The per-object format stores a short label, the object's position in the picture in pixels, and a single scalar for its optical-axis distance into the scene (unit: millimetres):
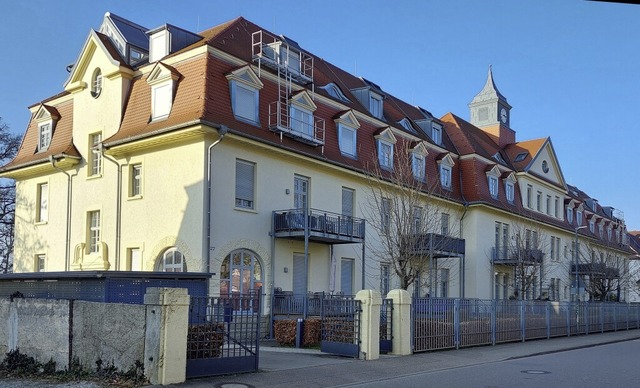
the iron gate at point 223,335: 12359
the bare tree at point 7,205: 40594
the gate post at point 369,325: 16234
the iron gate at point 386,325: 17453
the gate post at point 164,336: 11422
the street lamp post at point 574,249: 46438
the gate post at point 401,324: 17453
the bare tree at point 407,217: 24719
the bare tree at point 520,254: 38094
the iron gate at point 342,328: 16516
